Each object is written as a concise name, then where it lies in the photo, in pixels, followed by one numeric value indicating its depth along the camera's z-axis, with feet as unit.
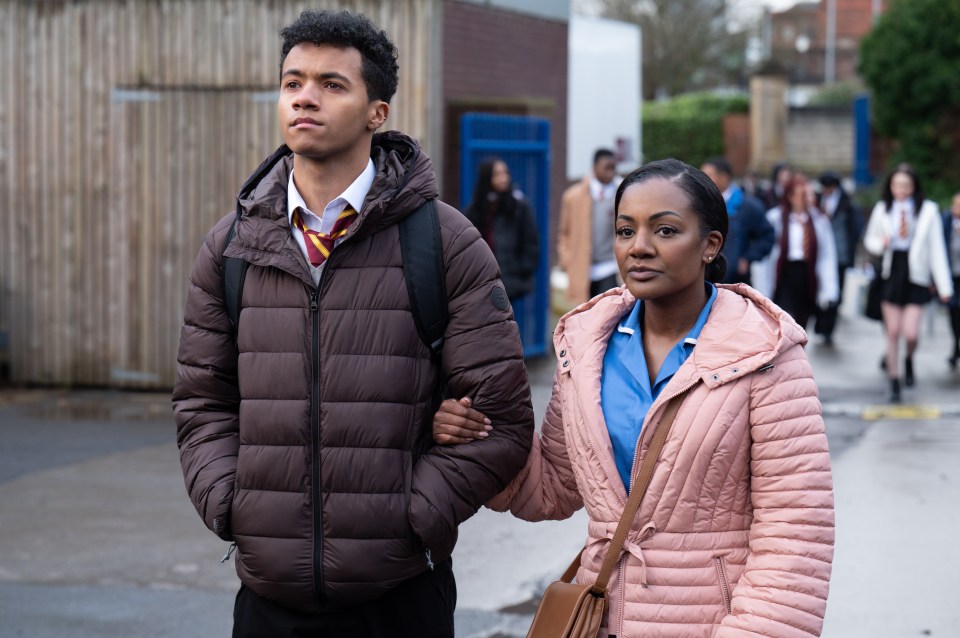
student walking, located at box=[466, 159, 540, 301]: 35.45
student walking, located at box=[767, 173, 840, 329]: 42.09
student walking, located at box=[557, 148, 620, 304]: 37.50
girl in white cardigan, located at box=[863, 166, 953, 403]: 37.91
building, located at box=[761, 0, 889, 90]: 215.51
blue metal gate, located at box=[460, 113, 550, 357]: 38.24
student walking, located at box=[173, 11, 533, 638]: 9.96
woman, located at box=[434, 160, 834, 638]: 9.18
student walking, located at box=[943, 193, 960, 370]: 42.86
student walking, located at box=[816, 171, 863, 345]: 52.70
